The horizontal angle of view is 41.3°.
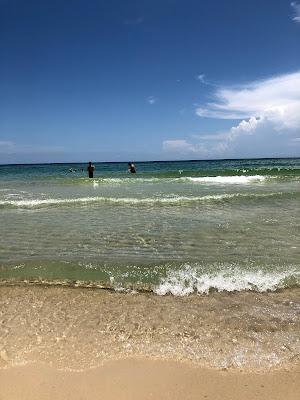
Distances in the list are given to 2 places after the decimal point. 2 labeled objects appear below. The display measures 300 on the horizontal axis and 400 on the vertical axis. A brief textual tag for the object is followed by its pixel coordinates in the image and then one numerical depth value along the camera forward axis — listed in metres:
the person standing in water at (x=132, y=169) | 44.51
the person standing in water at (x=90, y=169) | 36.44
